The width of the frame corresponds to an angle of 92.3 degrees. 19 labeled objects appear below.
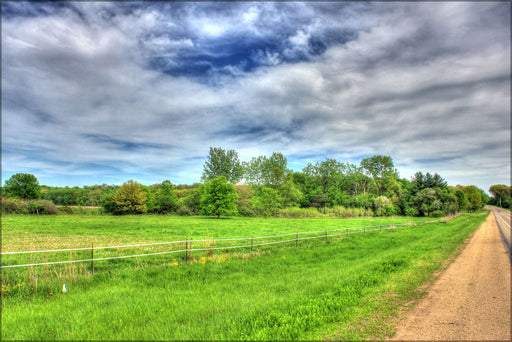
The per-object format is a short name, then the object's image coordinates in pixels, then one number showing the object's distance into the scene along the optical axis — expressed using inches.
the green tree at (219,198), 1855.3
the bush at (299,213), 2165.4
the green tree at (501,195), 4830.7
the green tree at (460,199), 2824.8
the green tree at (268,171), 2940.5
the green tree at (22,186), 2028.8
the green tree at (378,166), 3469.5
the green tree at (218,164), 2866.6
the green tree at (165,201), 2304.4
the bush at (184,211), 2269.6
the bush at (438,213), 2208.2
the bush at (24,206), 1530.5
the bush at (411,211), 2520.7
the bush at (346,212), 2256.0
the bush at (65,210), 1765.5
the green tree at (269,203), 2162.9
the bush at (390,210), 2524.6
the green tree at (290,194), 2657.5
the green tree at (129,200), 2017.7
